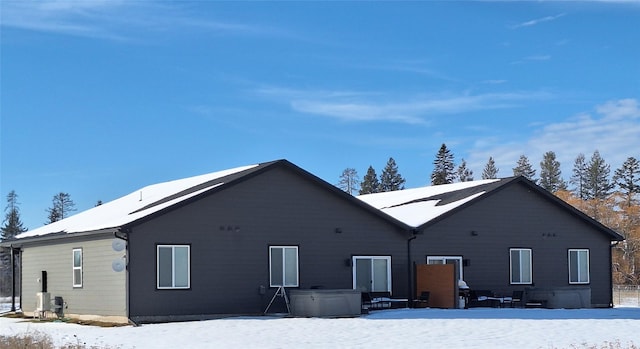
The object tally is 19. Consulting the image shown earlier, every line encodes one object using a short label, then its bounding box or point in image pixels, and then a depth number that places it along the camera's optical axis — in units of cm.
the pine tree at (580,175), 9344
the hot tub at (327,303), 2530
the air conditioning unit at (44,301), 2930
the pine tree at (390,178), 9162
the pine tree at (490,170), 10398
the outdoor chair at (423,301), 2955
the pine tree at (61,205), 8781
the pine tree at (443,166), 8494
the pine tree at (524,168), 9606
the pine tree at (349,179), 9719
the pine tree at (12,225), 8612
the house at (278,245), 2581
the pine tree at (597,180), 8956
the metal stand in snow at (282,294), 2736
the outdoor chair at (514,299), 3015
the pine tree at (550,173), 9412
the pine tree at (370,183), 9202
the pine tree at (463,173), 10081
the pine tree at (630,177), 8225
